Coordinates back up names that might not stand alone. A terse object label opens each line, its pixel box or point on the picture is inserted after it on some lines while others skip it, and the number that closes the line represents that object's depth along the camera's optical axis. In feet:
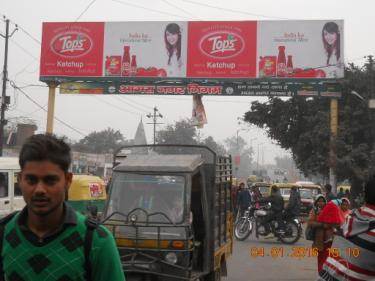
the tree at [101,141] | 291.58
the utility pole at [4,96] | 94.90
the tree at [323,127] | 91.71
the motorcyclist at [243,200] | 65.82
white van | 39.65
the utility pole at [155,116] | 194.00
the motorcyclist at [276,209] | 52.70
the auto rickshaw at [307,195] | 87.20
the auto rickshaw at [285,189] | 93.53
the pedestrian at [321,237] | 24.99
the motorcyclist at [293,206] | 53.16
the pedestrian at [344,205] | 28.02
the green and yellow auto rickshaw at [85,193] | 46.24
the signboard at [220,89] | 93.61
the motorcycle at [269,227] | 52.26
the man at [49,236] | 7.55
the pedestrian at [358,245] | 10.98
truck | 23.42
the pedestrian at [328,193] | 52.63
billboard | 95.86
